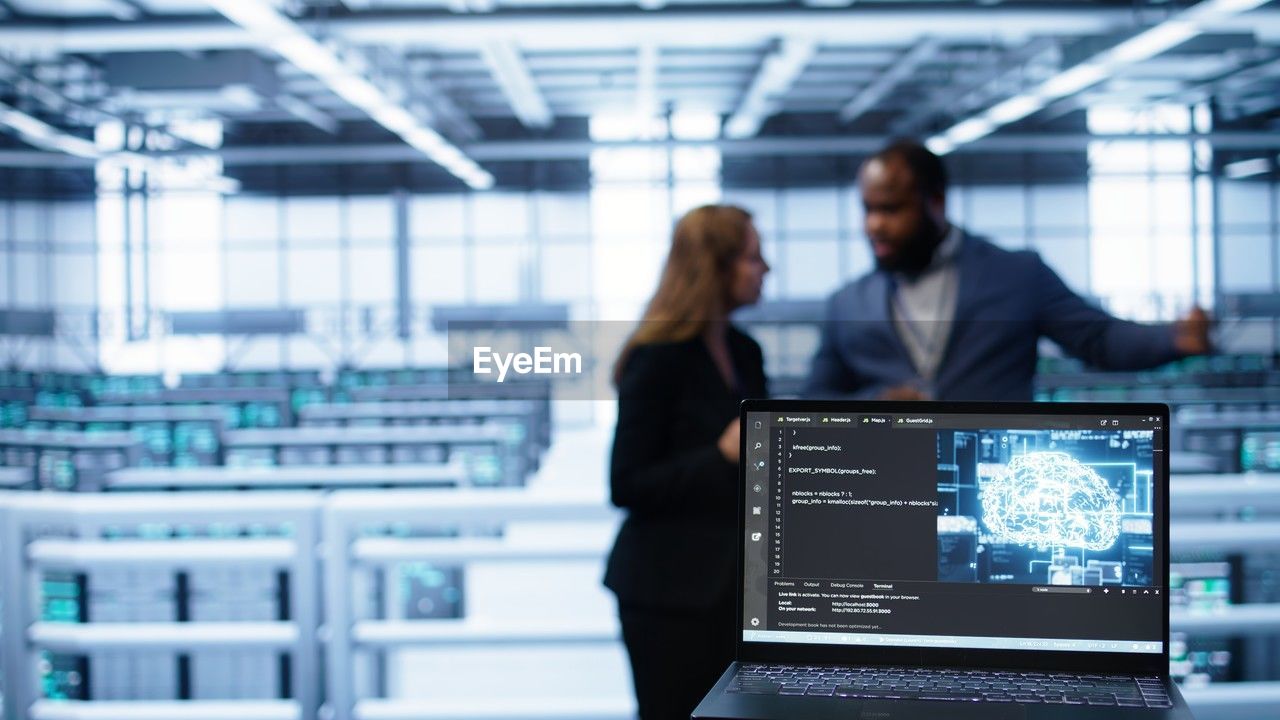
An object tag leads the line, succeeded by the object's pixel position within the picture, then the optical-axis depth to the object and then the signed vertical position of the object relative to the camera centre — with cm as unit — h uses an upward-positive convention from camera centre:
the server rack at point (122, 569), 222 -52
